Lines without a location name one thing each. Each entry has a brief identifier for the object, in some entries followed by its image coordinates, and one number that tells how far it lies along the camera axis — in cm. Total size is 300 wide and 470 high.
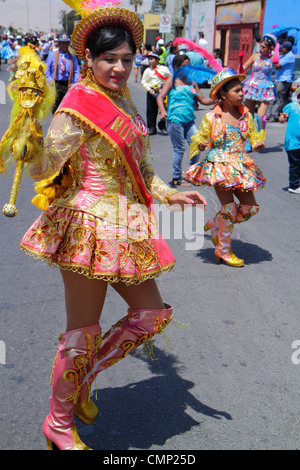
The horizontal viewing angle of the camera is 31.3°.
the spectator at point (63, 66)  1166
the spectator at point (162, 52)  1534
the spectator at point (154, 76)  1173
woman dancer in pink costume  240
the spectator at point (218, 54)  1830
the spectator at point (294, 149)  816
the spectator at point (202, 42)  1989
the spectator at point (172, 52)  1437
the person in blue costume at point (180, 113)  834
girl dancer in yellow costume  503
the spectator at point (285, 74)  1387
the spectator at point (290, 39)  1423
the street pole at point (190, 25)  2948
